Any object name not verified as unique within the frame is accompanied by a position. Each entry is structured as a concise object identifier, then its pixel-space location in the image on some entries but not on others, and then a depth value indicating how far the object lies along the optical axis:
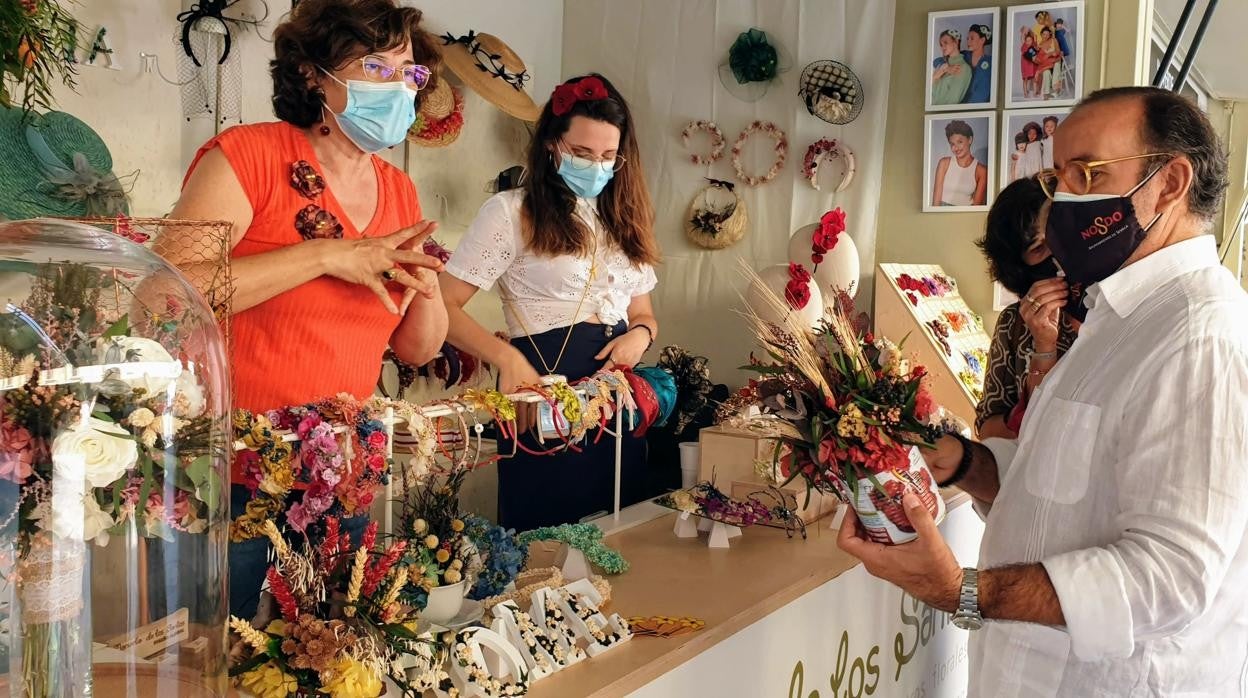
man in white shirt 1.39
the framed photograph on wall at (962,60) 4.60
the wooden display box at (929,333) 4.07
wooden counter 1.56
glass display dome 0.99
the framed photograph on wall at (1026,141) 4.51
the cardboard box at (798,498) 2.53
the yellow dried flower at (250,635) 1.28
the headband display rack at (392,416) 1.55
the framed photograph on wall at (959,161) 4.64
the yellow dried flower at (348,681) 1.28
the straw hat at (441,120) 4.77
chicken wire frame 1.46
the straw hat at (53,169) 3.27
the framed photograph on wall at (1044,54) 4.43
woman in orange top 1.67
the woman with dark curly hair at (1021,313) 2.55
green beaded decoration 2.04
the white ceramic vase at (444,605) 1.59
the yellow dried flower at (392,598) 1.37
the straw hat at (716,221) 5.20
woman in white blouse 2.75
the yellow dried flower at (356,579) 1.35
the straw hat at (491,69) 4.85
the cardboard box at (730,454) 2.63
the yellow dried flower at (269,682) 1.29
